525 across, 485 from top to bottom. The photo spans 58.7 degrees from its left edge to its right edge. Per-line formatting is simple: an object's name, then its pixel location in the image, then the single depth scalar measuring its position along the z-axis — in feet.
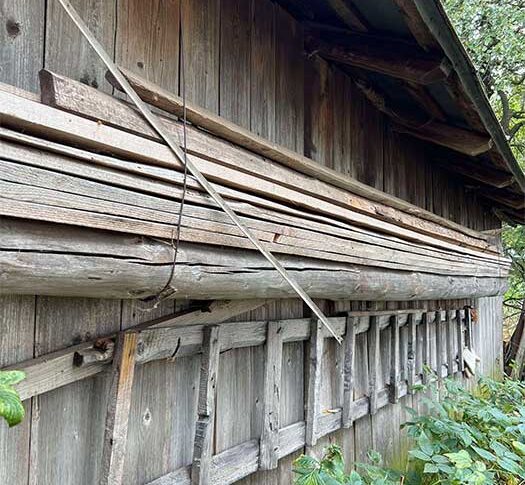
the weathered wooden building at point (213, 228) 3.91
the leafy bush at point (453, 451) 6.68
